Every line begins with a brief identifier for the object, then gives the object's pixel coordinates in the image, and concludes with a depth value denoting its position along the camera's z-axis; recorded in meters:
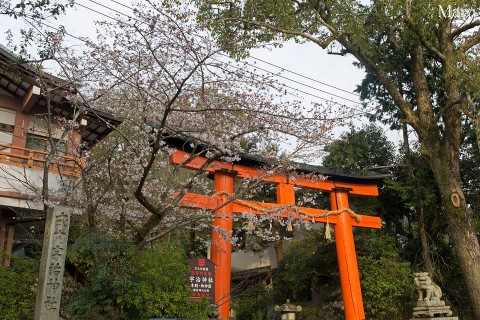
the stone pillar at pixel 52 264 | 4.73
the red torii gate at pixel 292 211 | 10.86
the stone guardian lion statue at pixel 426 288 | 11.35
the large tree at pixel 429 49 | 10.63
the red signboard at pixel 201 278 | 8.52
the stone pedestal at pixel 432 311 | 11.05
